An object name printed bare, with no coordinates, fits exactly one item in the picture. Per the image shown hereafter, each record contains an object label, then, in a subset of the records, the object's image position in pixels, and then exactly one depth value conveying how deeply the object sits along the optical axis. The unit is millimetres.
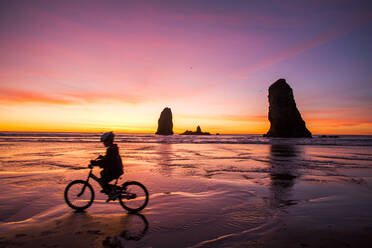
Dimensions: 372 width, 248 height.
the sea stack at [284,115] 81438
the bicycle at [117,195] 5742
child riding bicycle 5645
